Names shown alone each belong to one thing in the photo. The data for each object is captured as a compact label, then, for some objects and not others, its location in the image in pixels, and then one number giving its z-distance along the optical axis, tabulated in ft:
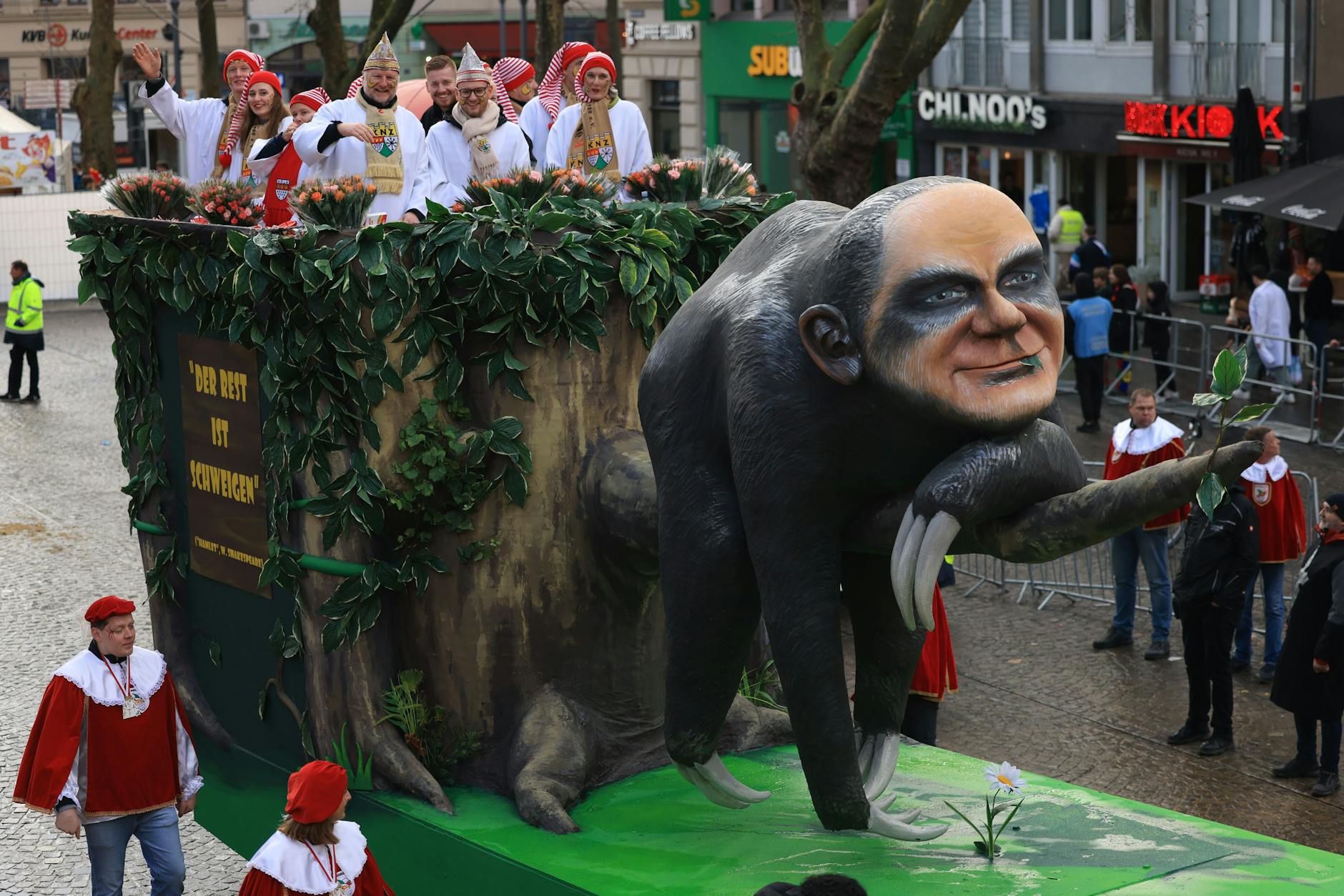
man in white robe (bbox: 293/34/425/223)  28.35
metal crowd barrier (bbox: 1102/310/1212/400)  61.31
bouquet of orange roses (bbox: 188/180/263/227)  24.40
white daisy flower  18.61
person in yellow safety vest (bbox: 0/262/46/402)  69.26
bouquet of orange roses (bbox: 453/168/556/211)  21.86
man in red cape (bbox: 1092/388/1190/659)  37.11
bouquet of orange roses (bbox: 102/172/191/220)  25.55
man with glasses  29.73
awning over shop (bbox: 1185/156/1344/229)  59.77
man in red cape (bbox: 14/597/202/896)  23.34
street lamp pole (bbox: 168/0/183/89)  122.55
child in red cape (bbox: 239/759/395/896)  18.85
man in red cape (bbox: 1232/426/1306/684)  35.01
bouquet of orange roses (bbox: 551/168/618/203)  22.12
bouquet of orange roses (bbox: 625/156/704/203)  23.41
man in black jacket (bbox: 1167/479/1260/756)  32.12
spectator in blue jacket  59.47
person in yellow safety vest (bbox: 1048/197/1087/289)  86.48
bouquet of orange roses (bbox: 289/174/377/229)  22.18
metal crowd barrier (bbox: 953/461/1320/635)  42.06
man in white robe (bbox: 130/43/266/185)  31.94
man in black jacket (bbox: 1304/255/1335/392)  63.93
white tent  102.68
